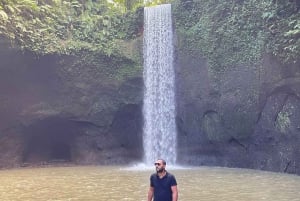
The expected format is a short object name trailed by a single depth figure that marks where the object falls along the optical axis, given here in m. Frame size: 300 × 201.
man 6.85
